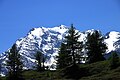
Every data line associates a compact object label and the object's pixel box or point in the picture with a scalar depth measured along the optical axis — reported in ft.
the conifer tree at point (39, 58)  425.94
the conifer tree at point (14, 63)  349.20
